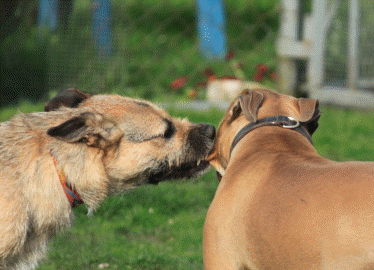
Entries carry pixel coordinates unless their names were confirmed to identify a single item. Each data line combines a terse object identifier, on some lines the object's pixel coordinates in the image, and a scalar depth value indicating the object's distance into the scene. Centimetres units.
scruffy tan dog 691
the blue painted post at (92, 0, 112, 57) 1744
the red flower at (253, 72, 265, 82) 1911
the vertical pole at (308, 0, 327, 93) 1709
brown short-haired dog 531
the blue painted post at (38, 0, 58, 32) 1817
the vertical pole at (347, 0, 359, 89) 1593
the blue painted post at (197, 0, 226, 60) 2067
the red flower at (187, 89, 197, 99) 1866
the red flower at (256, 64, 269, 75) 1931
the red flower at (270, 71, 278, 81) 1908
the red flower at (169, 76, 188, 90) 1891
